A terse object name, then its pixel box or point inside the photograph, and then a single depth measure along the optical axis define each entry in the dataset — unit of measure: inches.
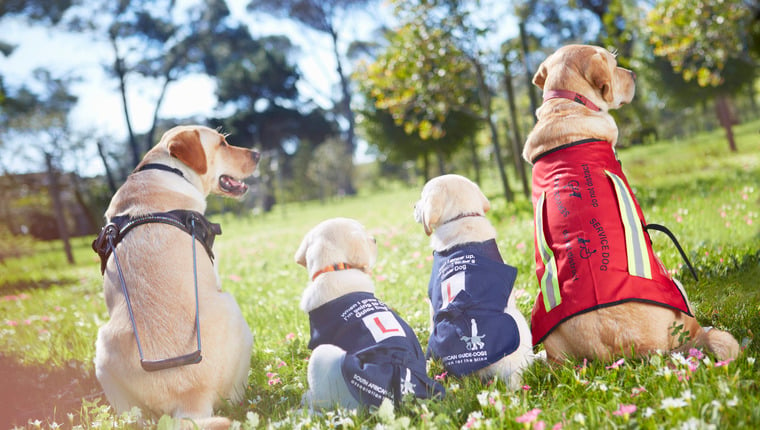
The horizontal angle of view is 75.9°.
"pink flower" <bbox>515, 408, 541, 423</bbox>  86.7
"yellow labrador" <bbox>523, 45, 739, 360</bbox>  111.6
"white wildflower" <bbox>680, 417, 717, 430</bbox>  76.8
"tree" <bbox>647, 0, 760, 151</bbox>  371.9
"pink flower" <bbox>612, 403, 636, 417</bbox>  83.7
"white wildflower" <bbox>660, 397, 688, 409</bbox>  83.3
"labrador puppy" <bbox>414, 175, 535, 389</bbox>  120.8
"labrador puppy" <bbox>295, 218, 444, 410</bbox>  110.0
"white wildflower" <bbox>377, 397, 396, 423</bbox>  98.5
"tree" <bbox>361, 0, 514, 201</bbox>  432.8
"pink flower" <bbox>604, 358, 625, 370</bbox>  106.2
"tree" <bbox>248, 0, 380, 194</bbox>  1290.6
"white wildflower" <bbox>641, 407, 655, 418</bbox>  84.2
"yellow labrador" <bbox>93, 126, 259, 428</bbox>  113.3
